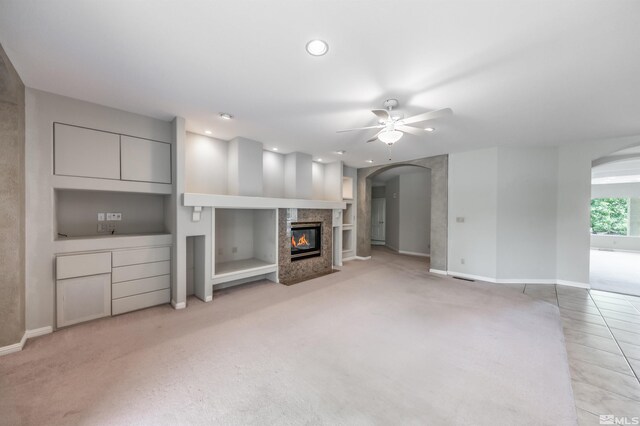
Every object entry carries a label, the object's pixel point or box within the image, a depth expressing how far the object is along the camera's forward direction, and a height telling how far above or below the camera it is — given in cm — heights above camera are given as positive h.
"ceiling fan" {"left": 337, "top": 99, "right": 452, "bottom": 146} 256 +108
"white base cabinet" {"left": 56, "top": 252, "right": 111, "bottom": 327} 278 -99
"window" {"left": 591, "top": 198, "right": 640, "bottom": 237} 920 -11
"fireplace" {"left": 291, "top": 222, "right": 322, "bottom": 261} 504 -67
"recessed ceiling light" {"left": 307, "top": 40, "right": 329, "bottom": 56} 187 +136
